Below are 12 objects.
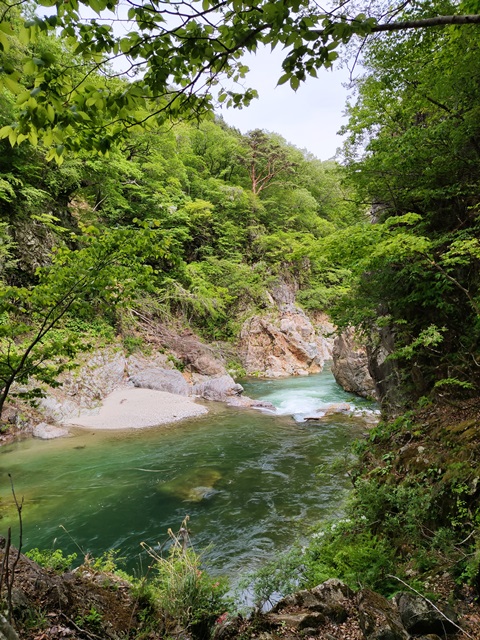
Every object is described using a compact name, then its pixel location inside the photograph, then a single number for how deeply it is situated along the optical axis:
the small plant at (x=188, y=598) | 2.73
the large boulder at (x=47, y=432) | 9.92
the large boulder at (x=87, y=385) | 11.52
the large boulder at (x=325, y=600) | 2.68
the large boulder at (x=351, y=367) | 15.05
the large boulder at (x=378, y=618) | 2.15
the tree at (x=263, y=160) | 26.02
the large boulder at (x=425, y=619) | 2.16
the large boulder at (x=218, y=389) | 14.78
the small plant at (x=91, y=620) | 2.53
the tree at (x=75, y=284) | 4.03
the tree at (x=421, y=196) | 4.73
